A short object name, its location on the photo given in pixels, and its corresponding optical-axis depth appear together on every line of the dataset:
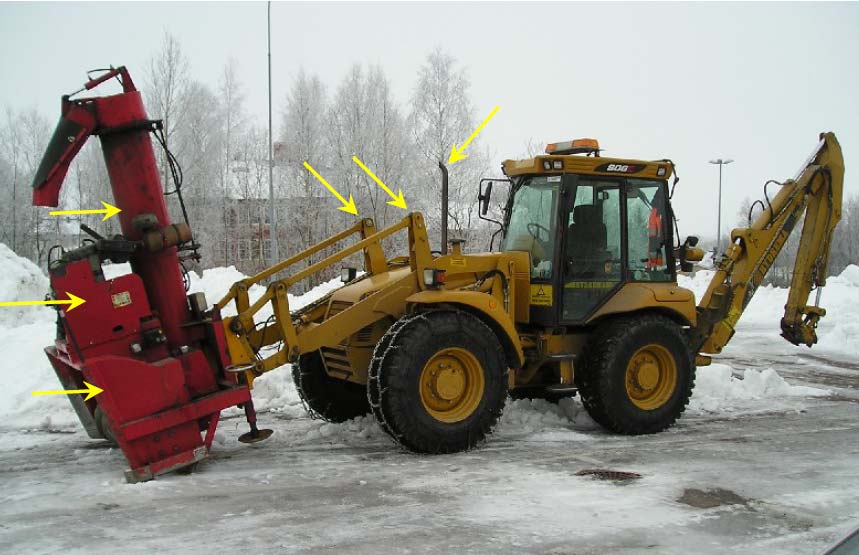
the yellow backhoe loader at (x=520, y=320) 6.29
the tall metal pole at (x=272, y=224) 20.61
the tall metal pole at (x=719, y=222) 39.56
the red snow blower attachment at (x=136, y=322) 5.39
